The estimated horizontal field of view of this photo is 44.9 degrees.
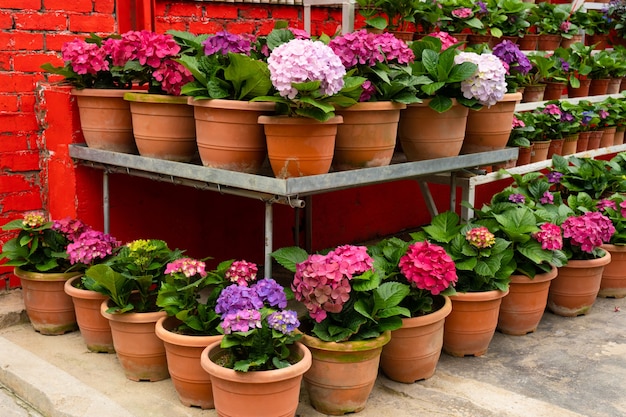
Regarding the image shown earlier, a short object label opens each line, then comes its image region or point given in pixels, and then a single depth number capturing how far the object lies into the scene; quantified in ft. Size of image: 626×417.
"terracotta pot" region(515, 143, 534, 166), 18.25
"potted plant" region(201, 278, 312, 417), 8.91
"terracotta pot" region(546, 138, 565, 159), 19.20
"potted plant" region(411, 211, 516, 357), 11.72
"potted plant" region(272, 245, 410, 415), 9.68
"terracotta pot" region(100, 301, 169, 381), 10.58
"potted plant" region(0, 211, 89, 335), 12.06
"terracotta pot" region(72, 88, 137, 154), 12.25
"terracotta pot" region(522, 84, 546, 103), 19.10
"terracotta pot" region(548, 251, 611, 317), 13.80
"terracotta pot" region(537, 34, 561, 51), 20.75
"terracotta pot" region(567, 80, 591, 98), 21.18
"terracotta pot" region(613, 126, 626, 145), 21.71
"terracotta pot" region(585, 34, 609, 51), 23.93
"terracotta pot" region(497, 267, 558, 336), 12.79
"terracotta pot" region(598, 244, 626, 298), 14.93
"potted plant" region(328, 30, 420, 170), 10.89
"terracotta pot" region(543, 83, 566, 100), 20.04
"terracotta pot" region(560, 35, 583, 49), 21.63
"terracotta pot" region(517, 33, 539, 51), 20.24
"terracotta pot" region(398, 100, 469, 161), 12.30
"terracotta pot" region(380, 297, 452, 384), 10.62
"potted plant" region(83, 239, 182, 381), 10.59
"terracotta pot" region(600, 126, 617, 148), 21.17
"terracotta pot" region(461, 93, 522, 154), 13.48
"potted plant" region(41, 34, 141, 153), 11.95
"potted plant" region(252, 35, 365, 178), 9.41
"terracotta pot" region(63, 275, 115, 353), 11.34
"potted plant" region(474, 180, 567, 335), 12.51
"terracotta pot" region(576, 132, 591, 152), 20.33
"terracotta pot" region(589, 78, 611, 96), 21.68
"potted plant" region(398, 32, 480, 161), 11.91
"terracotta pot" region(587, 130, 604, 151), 20.67
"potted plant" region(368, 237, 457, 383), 10.54
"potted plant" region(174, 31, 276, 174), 10.16
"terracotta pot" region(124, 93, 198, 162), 11.51
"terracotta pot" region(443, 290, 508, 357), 11.77
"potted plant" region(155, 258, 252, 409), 9.84
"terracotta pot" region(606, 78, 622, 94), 22.18
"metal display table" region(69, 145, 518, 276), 9.94
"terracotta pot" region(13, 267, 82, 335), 12.05
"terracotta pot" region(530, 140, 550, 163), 18.54
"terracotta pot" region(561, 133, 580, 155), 19.72
